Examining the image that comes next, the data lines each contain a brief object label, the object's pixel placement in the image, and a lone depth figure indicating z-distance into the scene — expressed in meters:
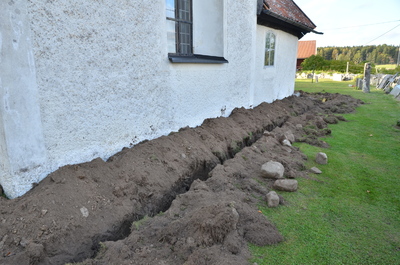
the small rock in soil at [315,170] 4.57
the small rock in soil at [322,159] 5.01
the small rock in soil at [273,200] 3.38
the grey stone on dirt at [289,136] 6.24
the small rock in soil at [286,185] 3.83
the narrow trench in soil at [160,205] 2.91
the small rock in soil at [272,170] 4.10
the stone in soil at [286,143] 5.75
